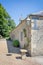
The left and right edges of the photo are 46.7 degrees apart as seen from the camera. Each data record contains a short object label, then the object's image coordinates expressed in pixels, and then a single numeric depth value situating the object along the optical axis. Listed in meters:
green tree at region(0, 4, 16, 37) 14.96
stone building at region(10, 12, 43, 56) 4.43
